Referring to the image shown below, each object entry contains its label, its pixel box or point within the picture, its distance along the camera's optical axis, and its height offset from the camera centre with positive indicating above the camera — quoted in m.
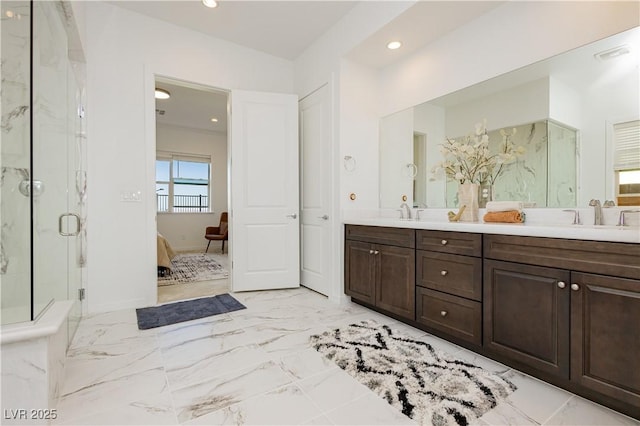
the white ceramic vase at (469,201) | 2.38 +0.08
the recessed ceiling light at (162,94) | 4.41 +1.72
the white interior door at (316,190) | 3.22 +0.24
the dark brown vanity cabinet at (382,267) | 2.29 -0.47
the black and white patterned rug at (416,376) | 1.41 -0.90
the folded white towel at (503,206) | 2.13 +0.04
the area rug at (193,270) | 4.02 -0.88
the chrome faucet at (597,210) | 1.77 +0.01
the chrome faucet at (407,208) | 2.96 +0.03
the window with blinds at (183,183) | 6.55 +0.64
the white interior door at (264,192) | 3.36 +0.22
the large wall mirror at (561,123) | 1.76 +0.62
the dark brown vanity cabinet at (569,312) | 1.28 -0.48
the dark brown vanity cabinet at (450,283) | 1.85 -0.47
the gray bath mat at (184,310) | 2.52 -0.90
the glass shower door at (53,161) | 1.56 +0.31
